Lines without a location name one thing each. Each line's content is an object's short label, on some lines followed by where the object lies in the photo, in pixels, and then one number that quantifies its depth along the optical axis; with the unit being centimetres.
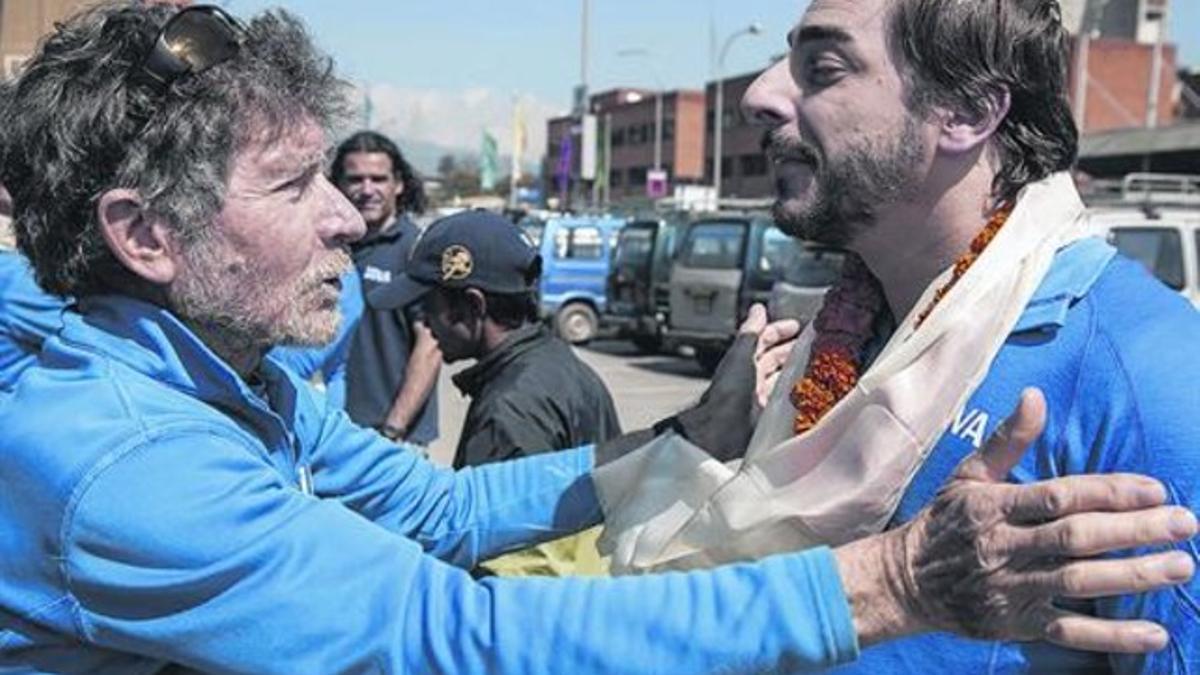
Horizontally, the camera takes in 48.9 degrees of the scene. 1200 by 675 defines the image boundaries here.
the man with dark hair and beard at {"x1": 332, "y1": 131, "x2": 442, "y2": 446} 515
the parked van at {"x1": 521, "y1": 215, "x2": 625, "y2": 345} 1900
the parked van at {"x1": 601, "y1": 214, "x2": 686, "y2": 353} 1694
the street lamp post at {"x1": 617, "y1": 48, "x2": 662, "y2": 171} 6381
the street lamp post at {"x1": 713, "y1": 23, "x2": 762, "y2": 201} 4109
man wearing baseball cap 338
